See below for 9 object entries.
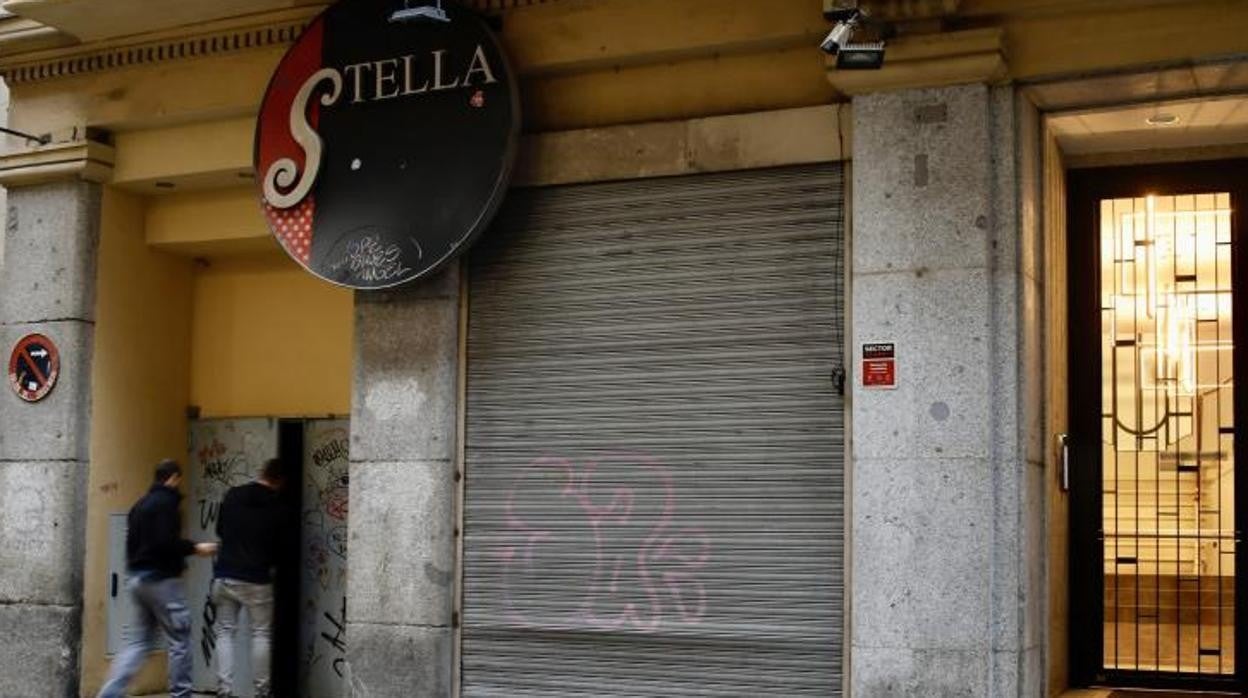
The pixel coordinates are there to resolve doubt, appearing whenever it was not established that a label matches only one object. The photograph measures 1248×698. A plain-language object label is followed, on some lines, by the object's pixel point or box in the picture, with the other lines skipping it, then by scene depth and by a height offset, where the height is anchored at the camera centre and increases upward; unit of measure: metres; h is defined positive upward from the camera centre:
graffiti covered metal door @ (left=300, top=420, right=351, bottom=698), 12.05 -1.02
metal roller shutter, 9.48 -0.02
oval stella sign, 10.25 +1.99
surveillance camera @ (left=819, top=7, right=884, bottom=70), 8.62 +2.16
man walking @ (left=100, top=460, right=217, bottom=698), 10.31 -0.97
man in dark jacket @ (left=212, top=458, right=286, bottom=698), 10.97 -0.99
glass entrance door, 9.96 +0.10
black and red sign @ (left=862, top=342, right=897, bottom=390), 9.05 +0.44
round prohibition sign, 11.95 +0.46
